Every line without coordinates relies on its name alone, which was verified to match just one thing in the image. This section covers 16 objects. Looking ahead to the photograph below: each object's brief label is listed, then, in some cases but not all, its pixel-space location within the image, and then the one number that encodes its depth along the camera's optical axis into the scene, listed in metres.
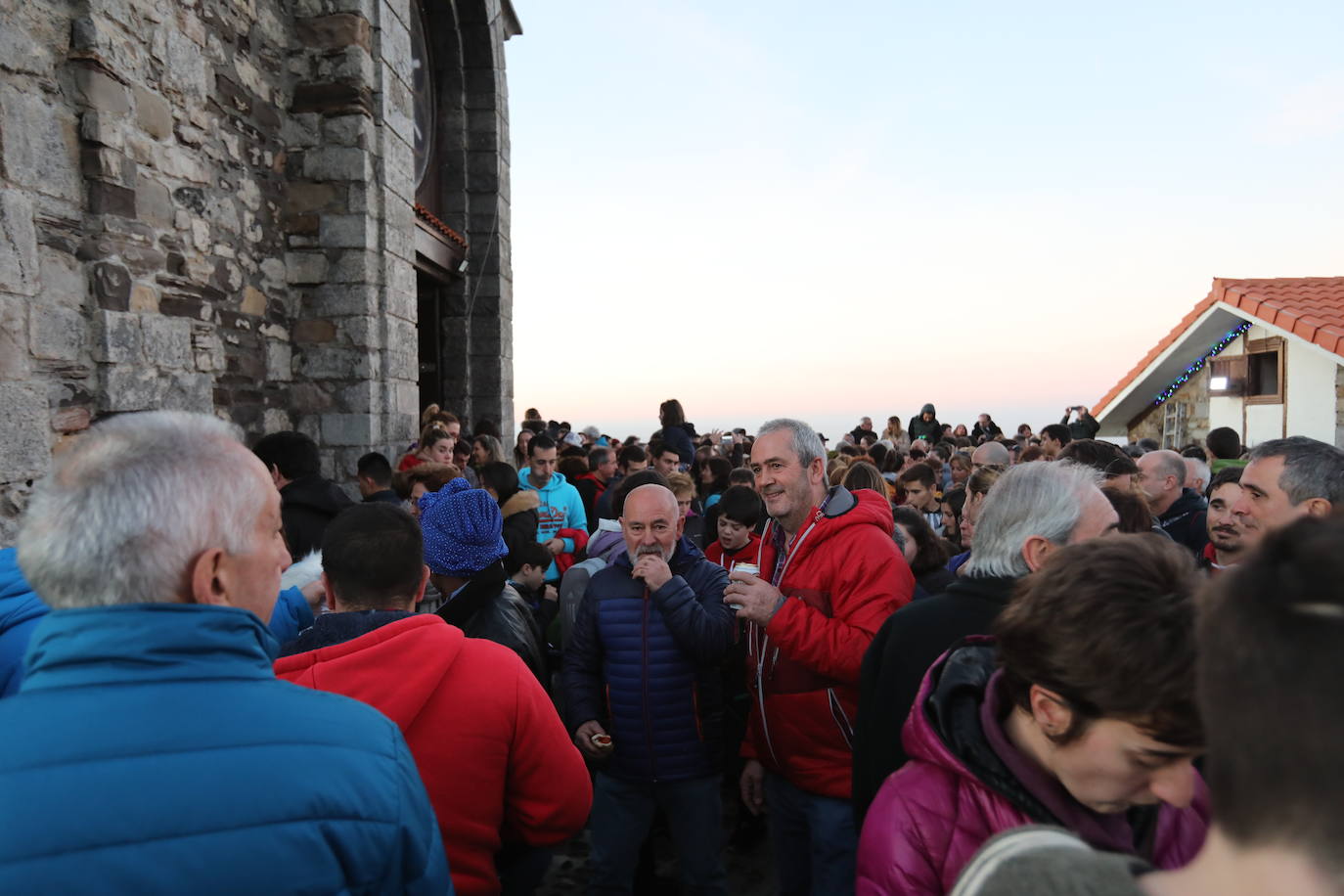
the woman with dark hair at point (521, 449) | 10.09
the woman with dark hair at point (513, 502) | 4.43
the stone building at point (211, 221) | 3.74
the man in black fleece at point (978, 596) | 1.90
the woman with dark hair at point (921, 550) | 3.74
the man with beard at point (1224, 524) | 3.32
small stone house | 11.23
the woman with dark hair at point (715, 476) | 6.52
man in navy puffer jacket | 2.84
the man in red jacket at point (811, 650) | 2.57
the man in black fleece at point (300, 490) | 3.77
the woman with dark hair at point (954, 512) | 5.21
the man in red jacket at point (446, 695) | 1.74
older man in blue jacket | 1.01
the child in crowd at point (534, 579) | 4.11
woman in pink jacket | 1.20
